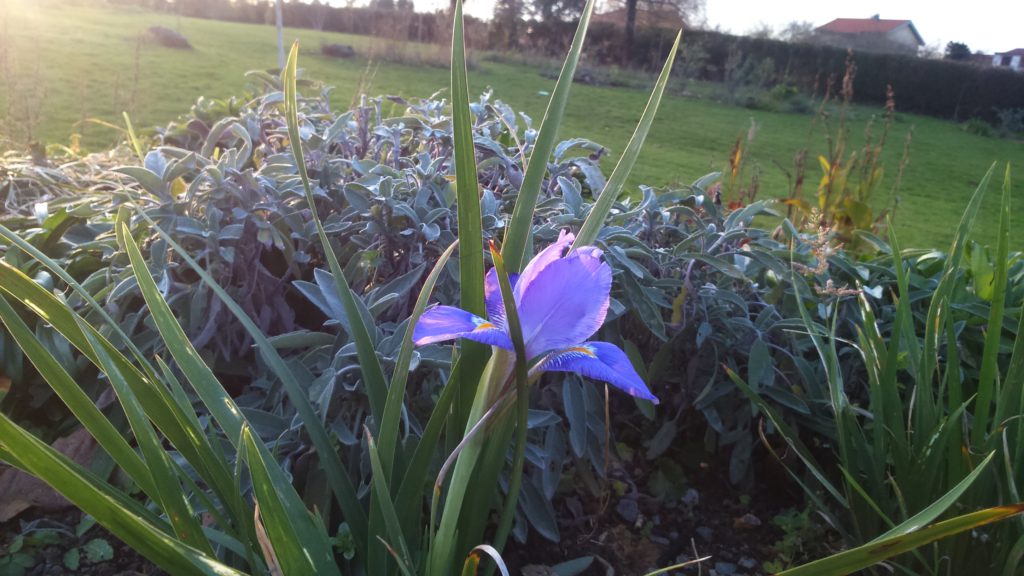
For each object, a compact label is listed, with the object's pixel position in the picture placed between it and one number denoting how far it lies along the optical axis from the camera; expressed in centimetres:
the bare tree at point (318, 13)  2266
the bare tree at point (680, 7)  2361
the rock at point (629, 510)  139
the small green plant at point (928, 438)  105
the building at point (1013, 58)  3712
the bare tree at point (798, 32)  2514
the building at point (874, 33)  3036
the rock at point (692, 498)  146
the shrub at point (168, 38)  1276
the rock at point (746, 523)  142
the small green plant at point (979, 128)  1527
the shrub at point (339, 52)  1451
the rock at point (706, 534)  137
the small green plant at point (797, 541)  130
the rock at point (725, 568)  130
